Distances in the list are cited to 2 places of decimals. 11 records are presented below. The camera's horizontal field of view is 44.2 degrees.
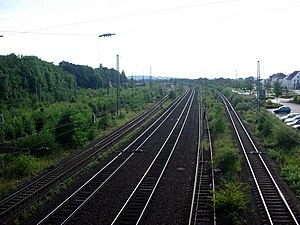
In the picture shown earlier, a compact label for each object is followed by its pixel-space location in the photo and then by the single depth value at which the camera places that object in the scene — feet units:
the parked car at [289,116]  122.96
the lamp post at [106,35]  58.99
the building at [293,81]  341.62
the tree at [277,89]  219.34
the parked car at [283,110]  151.84
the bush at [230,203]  40.15
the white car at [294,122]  106.05
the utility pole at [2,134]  82.25
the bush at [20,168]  58.54
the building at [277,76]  411.46
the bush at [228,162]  57.00
